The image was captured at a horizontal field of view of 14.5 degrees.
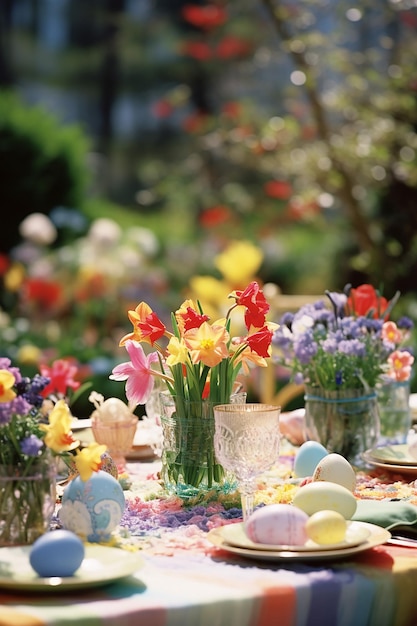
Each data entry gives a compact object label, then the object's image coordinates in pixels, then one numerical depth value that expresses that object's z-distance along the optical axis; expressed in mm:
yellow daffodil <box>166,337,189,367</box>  1935
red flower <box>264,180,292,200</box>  7454
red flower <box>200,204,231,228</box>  8365
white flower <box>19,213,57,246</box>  6496
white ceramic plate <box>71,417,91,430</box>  2393
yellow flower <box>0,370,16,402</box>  1680
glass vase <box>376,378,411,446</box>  2386
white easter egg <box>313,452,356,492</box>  1933
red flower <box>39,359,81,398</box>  2248
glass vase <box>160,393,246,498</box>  1962
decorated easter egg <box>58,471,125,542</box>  1756
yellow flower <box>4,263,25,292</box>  6250
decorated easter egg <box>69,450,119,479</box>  1964
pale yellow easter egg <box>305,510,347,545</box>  1691
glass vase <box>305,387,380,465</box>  2232
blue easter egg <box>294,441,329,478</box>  2084
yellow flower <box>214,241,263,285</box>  5680
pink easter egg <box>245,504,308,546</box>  1693
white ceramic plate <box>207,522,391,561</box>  1665
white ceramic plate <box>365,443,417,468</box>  2141
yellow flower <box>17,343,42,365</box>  4969
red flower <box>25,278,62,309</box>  6082
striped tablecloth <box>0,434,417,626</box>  1541
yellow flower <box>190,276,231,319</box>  5464
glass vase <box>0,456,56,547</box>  1684
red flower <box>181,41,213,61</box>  9114
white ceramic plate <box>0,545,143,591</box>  1571
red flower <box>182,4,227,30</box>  8125
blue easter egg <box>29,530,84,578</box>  1593
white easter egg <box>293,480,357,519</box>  1782
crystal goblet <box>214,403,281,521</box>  1804
